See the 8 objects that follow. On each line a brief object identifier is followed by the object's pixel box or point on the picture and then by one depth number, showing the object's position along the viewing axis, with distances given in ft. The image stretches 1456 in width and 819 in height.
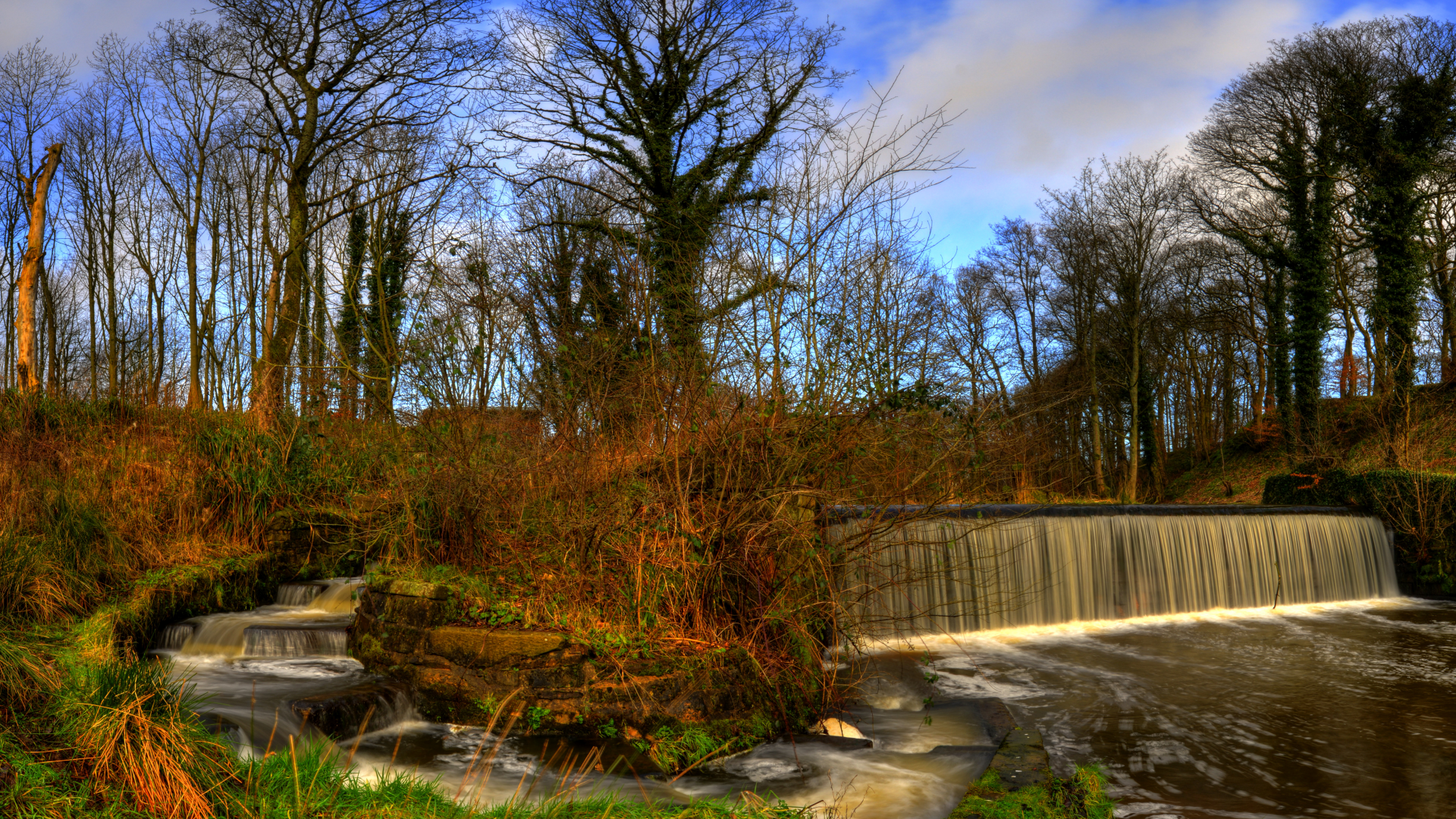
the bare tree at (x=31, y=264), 45.03
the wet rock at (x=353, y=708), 17.79
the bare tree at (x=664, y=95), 54.60
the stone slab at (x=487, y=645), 18.45
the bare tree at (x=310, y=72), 48.88
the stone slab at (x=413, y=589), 20.57
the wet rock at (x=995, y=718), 18.70
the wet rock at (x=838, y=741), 17.89
